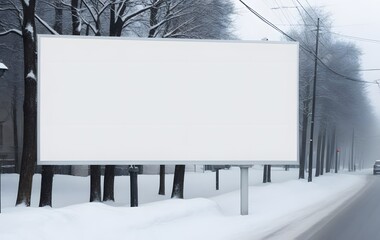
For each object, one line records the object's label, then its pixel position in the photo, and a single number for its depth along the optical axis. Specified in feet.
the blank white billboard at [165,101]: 44.52
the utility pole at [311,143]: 116.82
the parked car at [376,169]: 227.81
